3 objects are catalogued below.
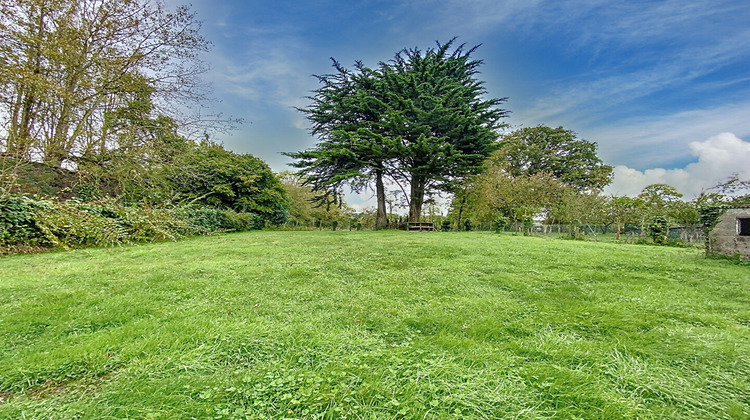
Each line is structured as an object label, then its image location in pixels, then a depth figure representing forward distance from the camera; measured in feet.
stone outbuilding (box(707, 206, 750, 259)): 20.06
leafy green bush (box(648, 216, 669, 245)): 41.55
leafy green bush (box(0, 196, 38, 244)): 21.33
